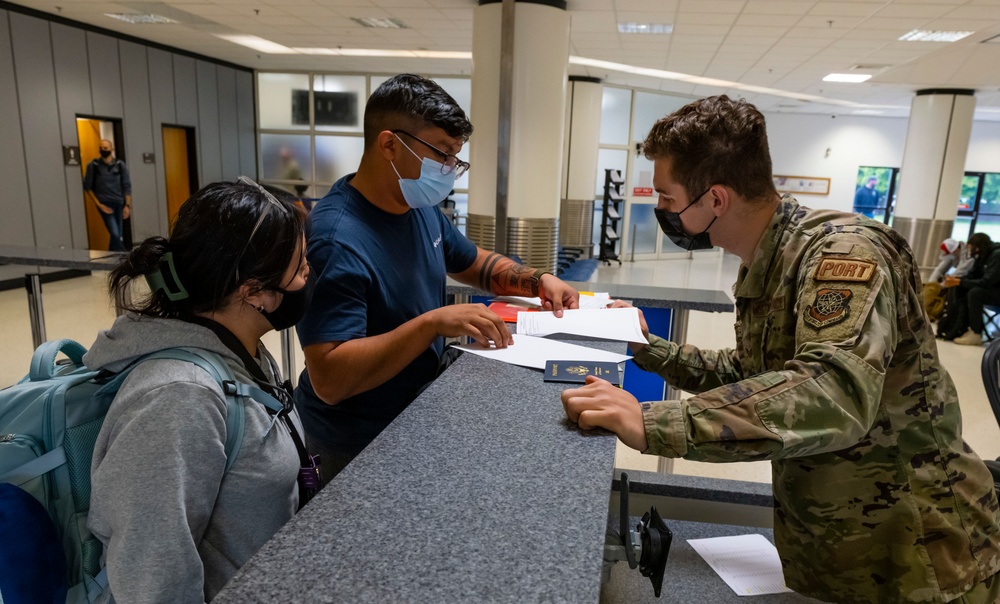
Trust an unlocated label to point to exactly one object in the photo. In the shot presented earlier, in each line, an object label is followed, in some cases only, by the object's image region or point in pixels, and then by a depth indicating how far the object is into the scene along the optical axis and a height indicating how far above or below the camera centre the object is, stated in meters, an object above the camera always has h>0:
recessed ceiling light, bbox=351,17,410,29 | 7.40 +1.70
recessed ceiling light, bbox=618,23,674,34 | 6.96 +1.63
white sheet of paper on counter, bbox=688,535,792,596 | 1.22 -0.76
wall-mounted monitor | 11.88 +1.10
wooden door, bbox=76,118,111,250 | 9.19 +0.05
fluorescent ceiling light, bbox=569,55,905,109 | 9.50 +1.64
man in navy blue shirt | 1.24 -0.25
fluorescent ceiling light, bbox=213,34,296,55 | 8.95 +1.75
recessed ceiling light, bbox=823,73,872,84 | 9.55 +1.62
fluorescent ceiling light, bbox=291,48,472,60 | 9.54 +1.73
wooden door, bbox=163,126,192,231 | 10.36 -0.06
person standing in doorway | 8.23 -0.38
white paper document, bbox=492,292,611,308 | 1.76 -0.35
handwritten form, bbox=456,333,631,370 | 1.21 -0.35
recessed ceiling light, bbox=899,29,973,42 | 6.80 +1.62
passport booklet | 1.09 -0.34
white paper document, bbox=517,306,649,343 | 1.41 -0.34
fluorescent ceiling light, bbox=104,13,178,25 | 7.83 +1.73
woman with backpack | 0.83 -0.34
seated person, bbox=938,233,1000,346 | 6.44 -1.05
